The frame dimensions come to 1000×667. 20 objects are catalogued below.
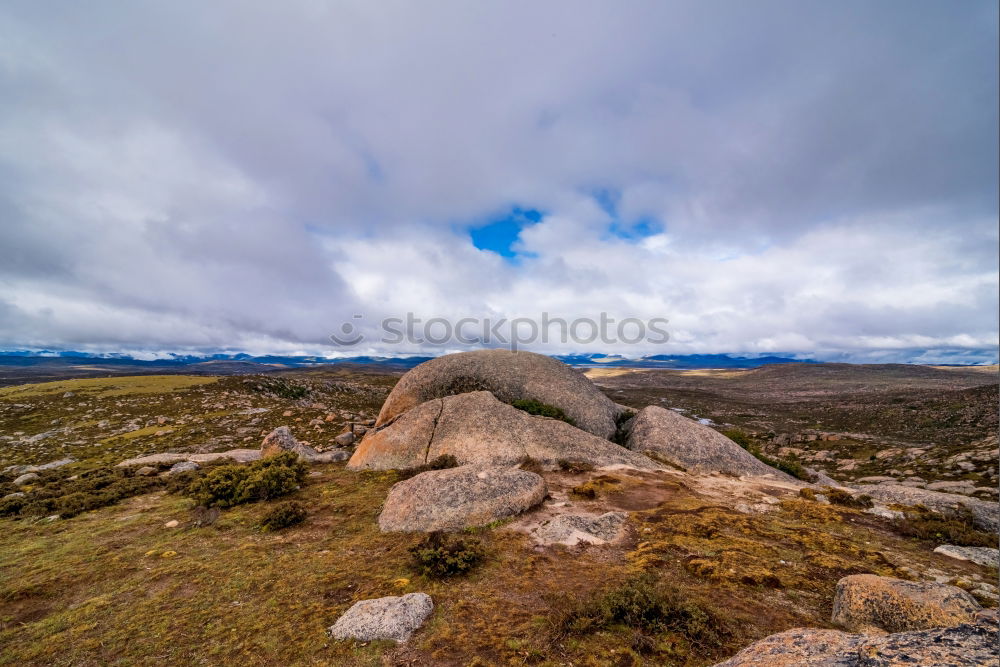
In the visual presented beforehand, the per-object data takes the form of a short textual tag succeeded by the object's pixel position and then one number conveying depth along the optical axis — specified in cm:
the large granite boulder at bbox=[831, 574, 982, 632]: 610
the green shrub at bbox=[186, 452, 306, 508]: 1409
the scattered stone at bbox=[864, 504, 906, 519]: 1254
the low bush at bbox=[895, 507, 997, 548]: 1038
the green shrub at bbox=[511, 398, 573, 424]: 2234
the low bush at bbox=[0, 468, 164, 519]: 1402
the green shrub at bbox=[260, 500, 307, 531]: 1207
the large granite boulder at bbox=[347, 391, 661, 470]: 1759
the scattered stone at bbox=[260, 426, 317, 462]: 2039
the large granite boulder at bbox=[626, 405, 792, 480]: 1897
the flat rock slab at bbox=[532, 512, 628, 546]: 1052
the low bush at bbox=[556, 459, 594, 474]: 1677
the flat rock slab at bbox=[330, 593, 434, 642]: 679
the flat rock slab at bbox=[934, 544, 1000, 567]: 941
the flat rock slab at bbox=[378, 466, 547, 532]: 1166
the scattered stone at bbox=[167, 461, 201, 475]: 1817
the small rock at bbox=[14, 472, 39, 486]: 1750
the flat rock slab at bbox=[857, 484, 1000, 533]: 1209
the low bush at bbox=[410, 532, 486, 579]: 889
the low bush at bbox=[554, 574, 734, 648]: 649
